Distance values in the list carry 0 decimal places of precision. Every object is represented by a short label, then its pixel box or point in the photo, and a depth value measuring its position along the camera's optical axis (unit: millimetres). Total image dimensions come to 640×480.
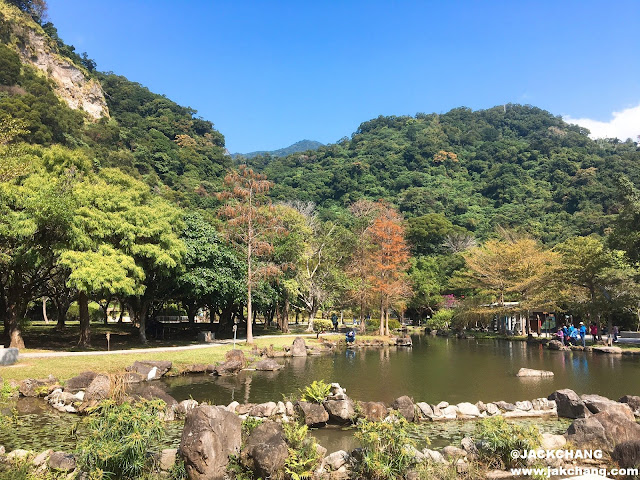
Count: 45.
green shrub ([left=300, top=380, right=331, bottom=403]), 9500
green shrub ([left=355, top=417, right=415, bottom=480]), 6117
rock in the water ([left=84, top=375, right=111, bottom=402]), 10055
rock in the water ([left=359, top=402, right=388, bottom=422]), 9258
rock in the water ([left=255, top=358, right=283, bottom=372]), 17312
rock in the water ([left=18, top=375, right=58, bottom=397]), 11531
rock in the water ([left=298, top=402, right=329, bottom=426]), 9148
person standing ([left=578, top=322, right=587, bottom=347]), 26975
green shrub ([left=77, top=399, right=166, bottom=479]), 5688
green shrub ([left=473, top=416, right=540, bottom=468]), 6516
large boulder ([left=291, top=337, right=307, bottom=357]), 22922
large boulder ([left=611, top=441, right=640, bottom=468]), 6176
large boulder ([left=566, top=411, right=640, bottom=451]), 7277
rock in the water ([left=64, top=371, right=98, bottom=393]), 11578
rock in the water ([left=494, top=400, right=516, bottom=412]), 10430
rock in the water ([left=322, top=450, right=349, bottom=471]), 6656
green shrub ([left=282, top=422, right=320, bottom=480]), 5996
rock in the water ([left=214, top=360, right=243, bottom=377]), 16234
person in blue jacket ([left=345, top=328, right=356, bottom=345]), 29469
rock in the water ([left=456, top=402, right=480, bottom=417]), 10000
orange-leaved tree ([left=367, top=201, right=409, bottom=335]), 34250
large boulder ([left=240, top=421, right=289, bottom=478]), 5957
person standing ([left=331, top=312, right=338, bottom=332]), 41088
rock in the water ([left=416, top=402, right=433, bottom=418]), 9855
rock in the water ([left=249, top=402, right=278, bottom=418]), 9672
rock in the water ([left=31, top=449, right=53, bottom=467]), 6073
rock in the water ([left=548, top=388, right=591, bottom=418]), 9898
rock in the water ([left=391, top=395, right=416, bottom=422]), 9570
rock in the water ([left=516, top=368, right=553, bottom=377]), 16036
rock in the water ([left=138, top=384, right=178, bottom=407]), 9797
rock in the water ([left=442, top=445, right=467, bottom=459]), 6841
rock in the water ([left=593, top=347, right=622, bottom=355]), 24064
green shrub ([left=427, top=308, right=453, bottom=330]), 45125
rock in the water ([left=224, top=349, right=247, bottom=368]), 17406
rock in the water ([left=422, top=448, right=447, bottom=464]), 6657
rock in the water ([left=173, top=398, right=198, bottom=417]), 9625
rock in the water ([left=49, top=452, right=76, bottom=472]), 6020
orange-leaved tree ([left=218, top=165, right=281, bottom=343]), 24781
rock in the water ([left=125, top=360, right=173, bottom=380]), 14461
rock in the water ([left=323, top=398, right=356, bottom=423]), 9336
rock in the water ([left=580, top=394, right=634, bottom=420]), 9648
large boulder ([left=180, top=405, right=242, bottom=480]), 6137
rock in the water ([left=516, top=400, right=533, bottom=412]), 10438
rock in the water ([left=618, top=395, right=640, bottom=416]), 10382
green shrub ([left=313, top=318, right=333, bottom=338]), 32703
